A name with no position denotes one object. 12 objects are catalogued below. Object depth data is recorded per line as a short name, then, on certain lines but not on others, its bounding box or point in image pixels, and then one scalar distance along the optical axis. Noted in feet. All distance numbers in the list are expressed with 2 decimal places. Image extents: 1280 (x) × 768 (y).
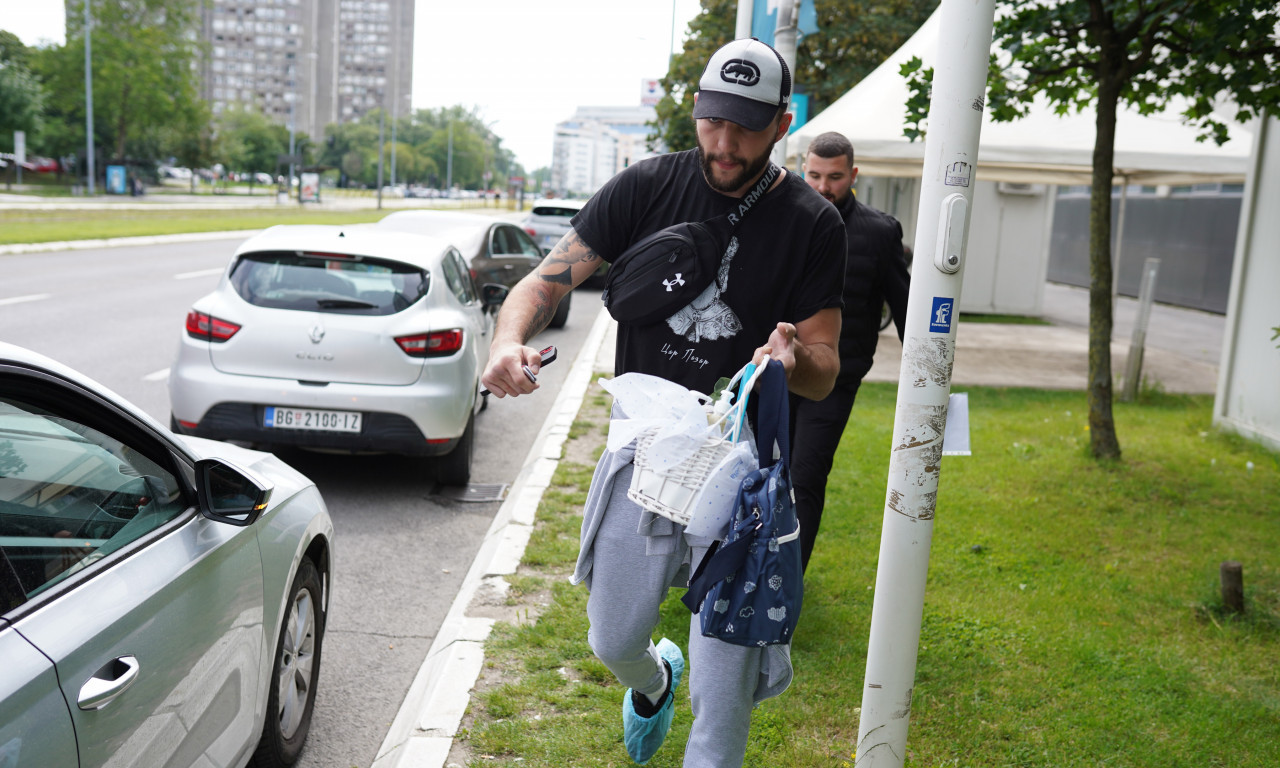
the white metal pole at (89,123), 171.73
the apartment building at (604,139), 554.87
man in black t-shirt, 8.46
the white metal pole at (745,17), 24.97
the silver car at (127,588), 6.16
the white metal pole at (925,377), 8.40
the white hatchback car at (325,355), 20.24
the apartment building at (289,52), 492.54
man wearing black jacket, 14.21
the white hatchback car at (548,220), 65.92
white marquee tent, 32.89
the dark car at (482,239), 39.19
